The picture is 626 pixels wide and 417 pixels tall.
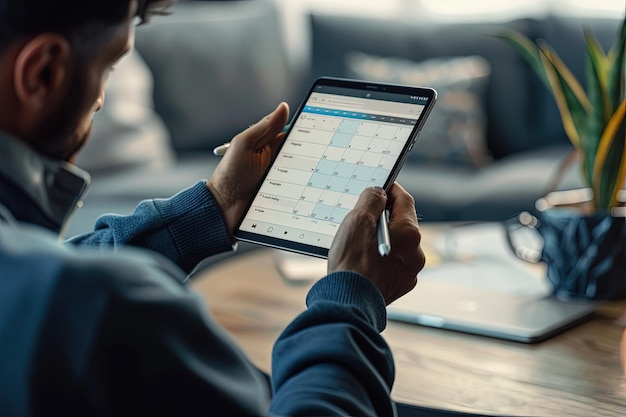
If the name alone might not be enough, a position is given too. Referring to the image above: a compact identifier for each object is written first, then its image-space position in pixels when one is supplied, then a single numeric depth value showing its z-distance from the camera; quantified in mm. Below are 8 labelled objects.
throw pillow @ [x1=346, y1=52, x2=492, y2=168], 3647
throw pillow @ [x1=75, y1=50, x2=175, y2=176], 3359
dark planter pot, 1830
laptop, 1705
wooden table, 1473
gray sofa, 3501
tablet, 1553
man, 1018
